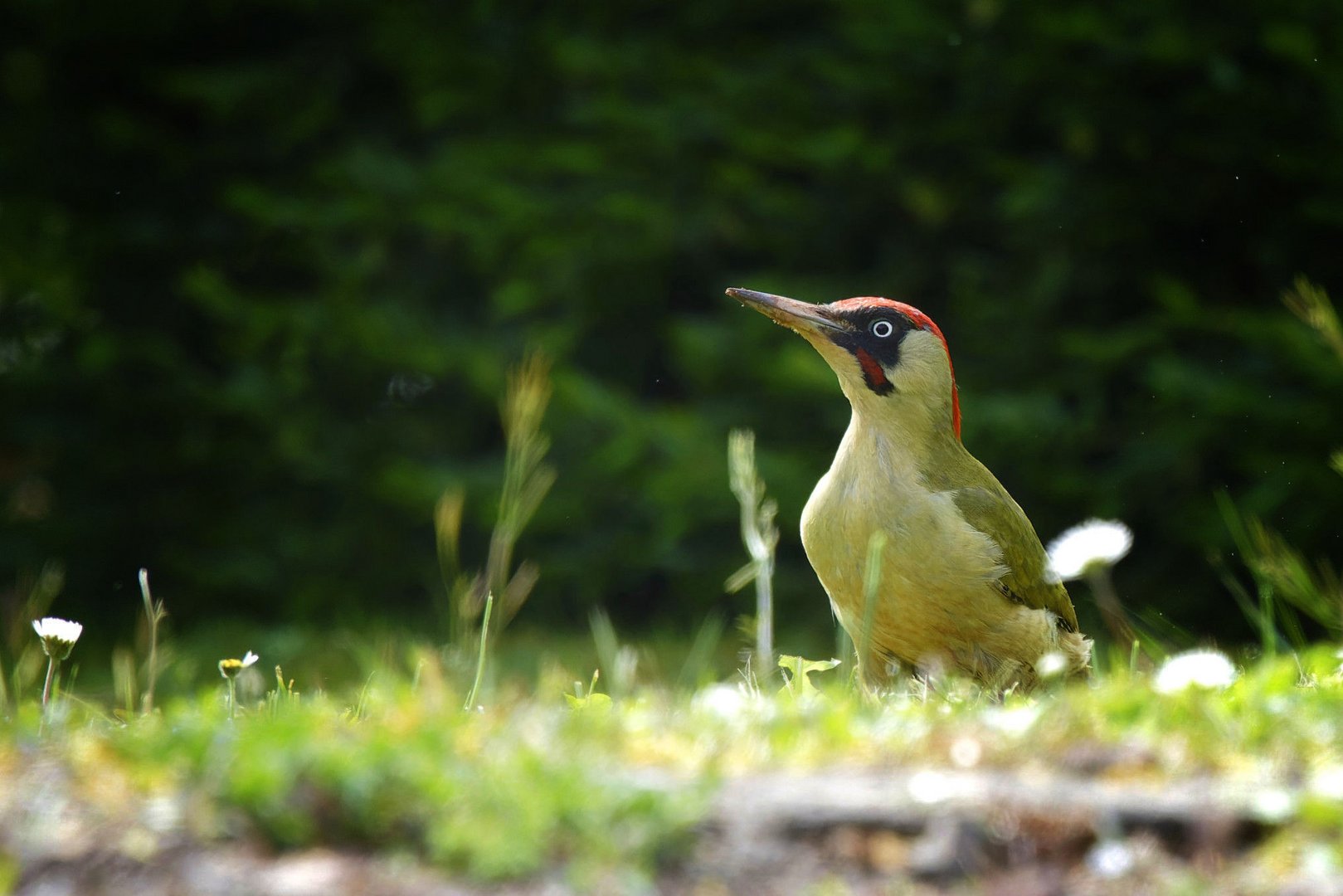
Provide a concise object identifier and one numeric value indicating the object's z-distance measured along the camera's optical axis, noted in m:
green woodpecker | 7.52
